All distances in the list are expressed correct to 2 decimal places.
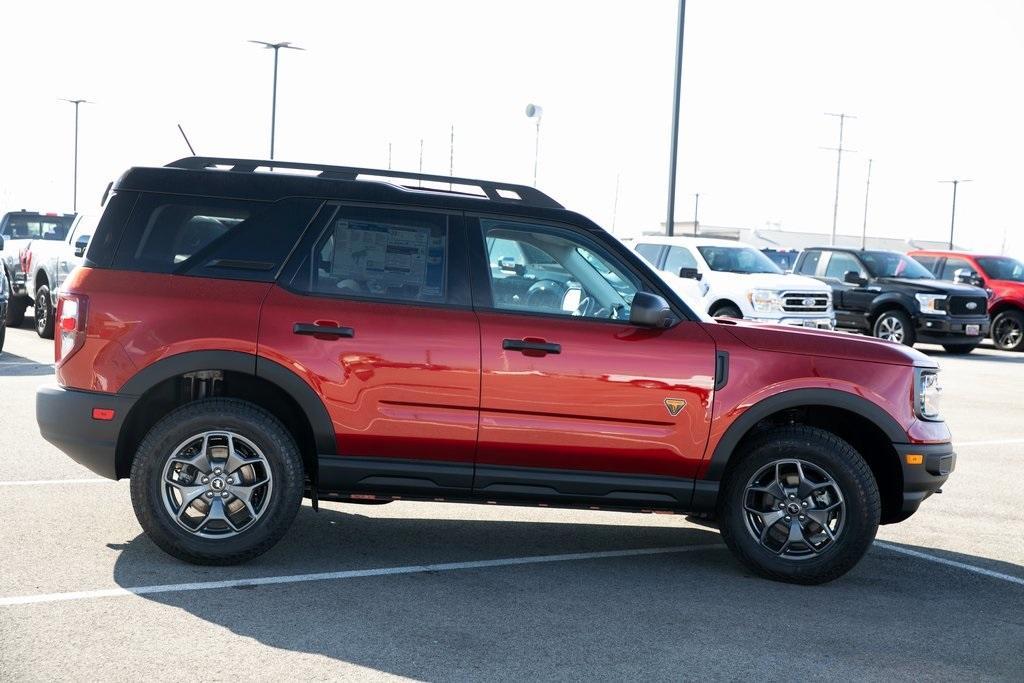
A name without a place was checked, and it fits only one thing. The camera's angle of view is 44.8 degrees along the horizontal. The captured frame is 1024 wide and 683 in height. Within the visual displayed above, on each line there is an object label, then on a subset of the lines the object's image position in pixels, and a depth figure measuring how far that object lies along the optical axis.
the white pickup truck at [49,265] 17.45
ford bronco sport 6.00
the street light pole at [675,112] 21.78
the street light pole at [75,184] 50.50
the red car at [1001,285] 24.27
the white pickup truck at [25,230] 20.67
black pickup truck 21.70
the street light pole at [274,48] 34.66
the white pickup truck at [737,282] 18.94
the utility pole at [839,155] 69.94
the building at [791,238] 103.88
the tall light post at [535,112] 37.31
